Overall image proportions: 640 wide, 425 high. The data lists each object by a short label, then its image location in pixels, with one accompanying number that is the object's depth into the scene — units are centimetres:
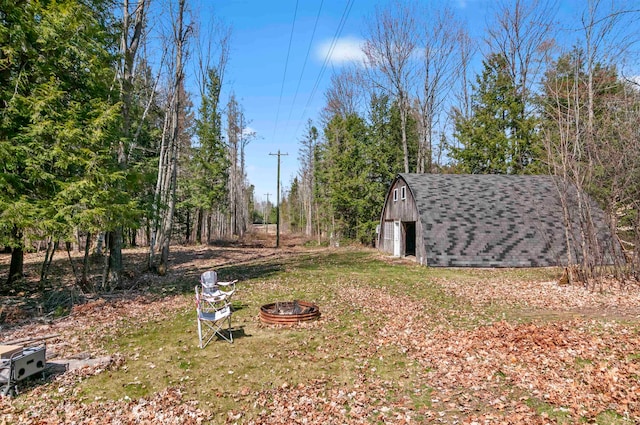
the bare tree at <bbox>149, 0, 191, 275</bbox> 1484
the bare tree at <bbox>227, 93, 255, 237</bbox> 3788
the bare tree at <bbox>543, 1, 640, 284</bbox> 1038
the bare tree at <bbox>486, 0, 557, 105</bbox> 2922
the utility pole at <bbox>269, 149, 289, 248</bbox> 2978
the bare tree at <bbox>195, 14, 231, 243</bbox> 2820
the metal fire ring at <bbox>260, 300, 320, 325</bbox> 799
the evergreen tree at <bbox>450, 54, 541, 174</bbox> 2853
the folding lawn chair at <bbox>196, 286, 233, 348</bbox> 679
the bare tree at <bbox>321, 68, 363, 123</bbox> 3606
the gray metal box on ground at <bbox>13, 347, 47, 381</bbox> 505
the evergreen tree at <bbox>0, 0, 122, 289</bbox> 839
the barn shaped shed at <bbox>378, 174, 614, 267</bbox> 1661
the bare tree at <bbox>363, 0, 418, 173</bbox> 2823
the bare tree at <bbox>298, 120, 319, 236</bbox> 4019
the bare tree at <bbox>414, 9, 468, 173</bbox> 2964
